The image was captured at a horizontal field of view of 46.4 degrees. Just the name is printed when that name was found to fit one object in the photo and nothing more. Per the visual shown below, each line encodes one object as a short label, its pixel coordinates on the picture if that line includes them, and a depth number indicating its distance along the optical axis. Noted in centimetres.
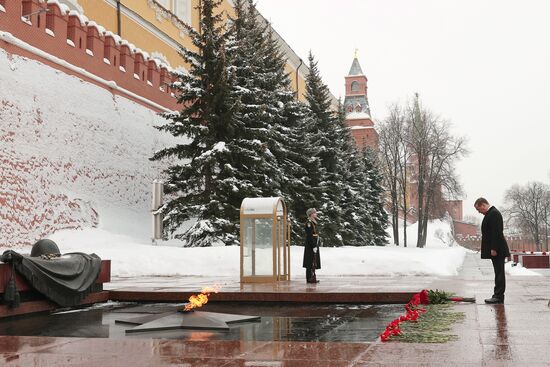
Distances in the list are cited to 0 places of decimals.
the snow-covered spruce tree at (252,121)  1903
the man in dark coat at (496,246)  767
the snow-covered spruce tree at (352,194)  3136
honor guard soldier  1112
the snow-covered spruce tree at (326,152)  2686
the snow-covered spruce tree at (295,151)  2274
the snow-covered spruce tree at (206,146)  1834
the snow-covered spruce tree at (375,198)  3984
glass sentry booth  1155
